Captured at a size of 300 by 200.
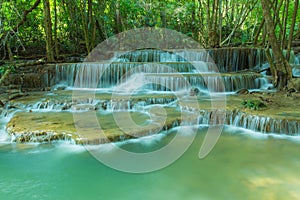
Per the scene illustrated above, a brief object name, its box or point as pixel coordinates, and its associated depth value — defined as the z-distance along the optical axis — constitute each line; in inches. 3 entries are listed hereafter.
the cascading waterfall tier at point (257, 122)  199.5
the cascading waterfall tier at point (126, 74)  360.5
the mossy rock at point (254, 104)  236.5
